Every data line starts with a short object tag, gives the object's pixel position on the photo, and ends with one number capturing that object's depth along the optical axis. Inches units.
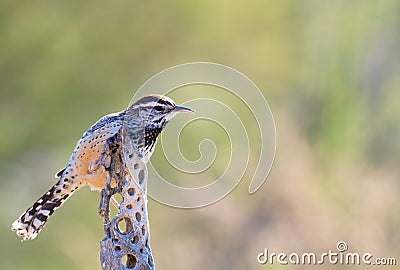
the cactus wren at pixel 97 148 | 253.6
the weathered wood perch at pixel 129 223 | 214.4
